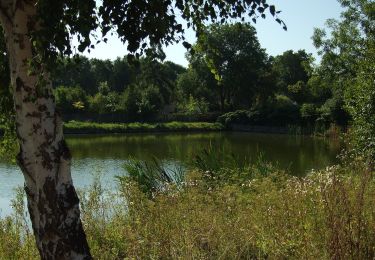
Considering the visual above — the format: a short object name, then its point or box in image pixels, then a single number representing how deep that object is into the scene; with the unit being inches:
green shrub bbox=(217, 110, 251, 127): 2087.2
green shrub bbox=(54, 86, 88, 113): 1879.4
